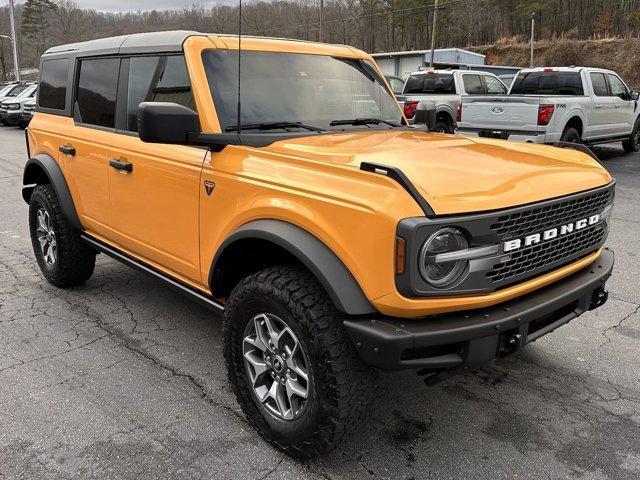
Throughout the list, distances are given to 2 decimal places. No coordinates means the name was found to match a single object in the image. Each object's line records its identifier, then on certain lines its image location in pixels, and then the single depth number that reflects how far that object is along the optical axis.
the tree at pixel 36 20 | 72.53
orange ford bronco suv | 2.23
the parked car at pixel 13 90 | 26.55
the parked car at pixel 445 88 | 14.23
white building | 40.94
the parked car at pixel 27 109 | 22.26
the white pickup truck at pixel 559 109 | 10.49
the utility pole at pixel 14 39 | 42.96
